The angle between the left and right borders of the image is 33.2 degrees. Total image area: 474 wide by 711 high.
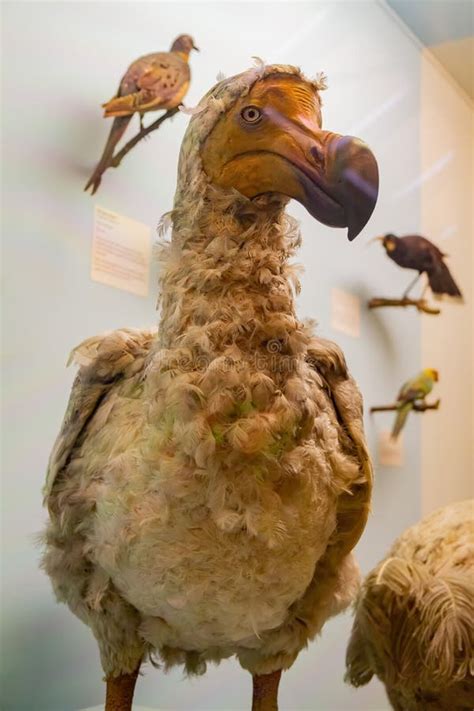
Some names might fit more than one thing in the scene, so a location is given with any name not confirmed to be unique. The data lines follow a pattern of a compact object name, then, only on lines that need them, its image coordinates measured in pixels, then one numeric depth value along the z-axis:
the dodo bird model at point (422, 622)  1.13
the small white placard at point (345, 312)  1.81
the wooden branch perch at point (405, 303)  1.94
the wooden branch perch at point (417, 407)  1.93
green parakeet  1.99
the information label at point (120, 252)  1.48
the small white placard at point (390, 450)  1.93
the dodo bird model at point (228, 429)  0.87
